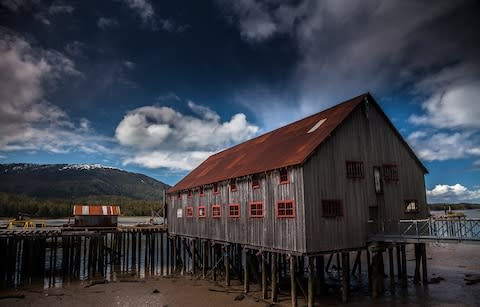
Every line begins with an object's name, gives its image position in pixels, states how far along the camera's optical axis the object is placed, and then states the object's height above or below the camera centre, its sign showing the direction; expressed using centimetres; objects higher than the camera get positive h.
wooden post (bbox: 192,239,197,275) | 3186 -438
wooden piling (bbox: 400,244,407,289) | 2316 -451
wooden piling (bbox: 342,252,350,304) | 1947 -413
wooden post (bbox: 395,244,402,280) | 2508 -477
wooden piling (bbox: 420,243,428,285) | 2409 -431
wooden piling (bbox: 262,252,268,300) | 2162 -434
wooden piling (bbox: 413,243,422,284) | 2402 -399
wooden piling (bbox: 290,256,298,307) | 1880 -401
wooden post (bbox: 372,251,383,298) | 2052 -415
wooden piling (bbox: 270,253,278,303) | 2070 -436
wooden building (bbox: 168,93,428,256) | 1884 +121
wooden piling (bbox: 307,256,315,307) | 1828 -395
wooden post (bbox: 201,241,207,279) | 2969 -425
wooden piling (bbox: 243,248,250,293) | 2338 -435
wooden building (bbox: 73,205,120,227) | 4391 -64
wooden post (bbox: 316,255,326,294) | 2248 -422
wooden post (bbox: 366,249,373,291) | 2322 -465
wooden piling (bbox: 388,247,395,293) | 2177 -477
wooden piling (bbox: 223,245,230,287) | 2634 -418
